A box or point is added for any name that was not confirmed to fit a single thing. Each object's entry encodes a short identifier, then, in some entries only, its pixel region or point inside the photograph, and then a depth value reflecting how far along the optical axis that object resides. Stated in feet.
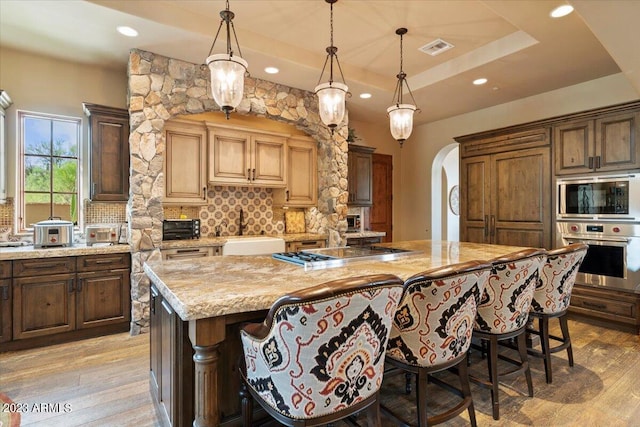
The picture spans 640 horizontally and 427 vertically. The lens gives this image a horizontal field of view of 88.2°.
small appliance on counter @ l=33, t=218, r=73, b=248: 10.67
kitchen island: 4.61
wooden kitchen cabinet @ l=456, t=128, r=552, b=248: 13.78
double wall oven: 11.36
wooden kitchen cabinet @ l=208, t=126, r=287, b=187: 14.28
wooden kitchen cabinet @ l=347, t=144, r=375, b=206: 18.66
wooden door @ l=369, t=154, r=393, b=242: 21.18
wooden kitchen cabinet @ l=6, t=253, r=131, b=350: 10.13
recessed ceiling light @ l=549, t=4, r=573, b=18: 8.81
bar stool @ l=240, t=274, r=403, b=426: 3.80
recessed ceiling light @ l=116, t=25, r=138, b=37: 9.99
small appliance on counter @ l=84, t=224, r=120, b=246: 11.57
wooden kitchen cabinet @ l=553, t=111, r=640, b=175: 11.46
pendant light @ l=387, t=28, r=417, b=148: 10.53
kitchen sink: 13.21
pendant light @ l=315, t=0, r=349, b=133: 9.22
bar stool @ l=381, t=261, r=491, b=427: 5.11
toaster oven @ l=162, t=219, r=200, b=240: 13.19
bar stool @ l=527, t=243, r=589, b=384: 7.87
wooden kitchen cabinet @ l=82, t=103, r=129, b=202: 11.69
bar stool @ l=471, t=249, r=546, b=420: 6.53
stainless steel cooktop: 7.35
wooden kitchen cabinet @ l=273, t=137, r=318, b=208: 16.42
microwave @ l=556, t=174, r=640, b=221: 11.36
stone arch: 11.43
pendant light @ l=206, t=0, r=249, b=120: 7.42
